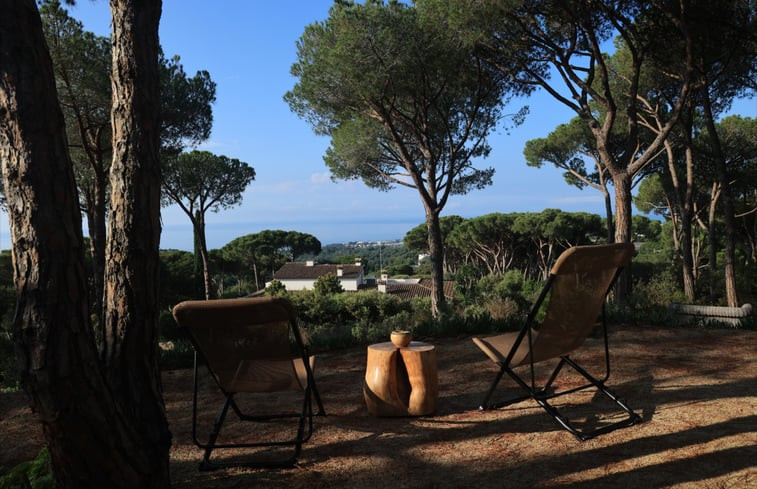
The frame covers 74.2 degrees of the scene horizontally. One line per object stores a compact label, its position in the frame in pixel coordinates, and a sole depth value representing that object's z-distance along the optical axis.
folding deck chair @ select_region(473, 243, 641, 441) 2.44
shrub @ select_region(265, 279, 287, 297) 23.60
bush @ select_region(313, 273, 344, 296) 26.09
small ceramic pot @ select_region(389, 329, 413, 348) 2.87
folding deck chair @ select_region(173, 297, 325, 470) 2.22
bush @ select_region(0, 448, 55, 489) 1.71
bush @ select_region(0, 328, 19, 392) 4.31
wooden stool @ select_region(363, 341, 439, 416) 2.82
